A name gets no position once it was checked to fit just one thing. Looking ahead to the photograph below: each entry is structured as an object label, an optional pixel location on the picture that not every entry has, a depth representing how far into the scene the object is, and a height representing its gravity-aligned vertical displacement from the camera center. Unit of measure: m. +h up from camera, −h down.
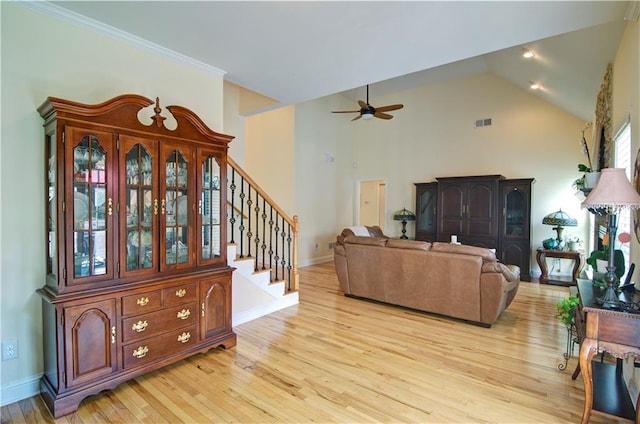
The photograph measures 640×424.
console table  1.85 -0.81
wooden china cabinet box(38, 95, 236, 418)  2.23 -0.35
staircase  3.83 -1.07
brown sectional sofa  3.75 -0.92
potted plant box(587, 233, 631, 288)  2.25 -0.47
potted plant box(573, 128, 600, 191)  3.32 +0.27
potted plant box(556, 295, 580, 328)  2.79 -0.93
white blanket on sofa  6.55 -0.57
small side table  5.60 -0.99
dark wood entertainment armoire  6.18 -0.19
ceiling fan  5.55 +1.64
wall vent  6.98 +1.79
